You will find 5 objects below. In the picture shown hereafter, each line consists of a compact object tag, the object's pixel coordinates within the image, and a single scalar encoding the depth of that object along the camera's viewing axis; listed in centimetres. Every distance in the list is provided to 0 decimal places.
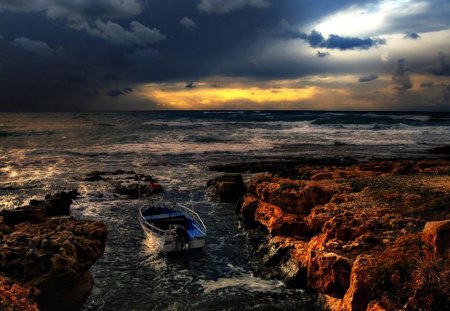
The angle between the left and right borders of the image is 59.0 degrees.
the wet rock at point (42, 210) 2087
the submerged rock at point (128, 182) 3225
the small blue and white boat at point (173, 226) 2011
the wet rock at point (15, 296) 971
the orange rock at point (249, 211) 2320
